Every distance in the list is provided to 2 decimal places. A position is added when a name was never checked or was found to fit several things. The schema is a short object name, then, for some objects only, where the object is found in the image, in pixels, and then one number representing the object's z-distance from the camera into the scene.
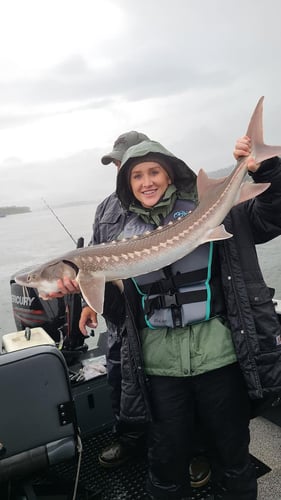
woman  1.96
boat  2.06
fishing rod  3.44
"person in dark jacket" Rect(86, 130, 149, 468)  2.48
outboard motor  3.71
